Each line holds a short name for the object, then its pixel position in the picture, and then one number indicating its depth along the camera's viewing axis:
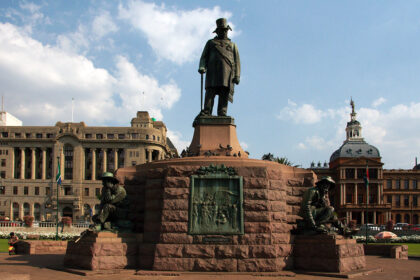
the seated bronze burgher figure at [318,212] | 13.23
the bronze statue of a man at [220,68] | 15.82
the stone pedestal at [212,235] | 12.29
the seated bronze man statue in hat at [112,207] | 13.36
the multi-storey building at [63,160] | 84.38
